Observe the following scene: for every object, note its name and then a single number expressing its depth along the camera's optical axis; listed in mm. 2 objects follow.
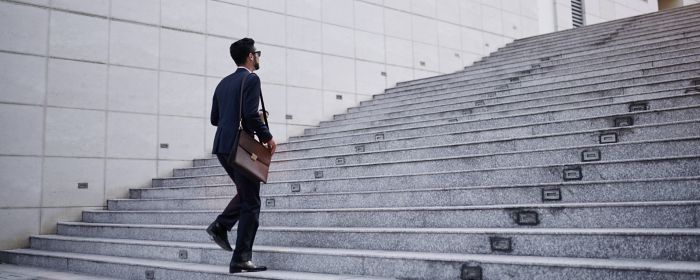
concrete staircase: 3738
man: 4211
